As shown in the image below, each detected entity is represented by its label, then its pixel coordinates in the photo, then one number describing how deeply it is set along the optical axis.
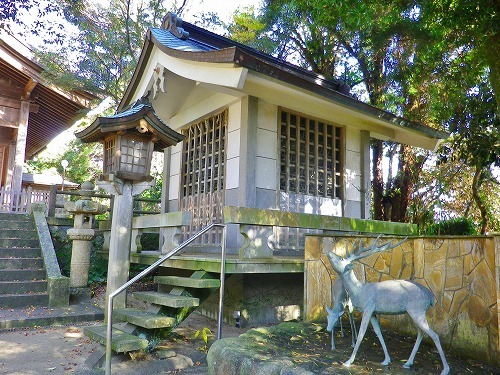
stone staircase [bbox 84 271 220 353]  4.60
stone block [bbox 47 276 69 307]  6.83
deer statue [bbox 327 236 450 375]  3.30
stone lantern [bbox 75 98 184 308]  5.70
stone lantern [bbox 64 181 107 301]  7.29
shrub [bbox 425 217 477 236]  11.98
